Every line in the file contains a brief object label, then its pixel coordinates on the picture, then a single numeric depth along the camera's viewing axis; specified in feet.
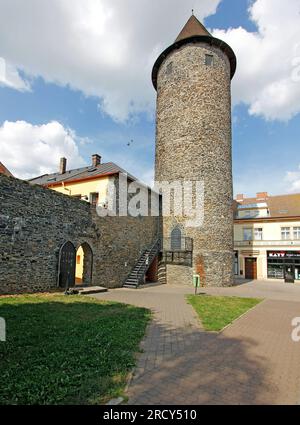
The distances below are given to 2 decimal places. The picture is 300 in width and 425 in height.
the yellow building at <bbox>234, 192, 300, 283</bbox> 83.56
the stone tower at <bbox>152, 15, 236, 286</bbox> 63.41
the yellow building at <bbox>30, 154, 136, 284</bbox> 55.11
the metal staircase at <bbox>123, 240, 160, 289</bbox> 54.29
